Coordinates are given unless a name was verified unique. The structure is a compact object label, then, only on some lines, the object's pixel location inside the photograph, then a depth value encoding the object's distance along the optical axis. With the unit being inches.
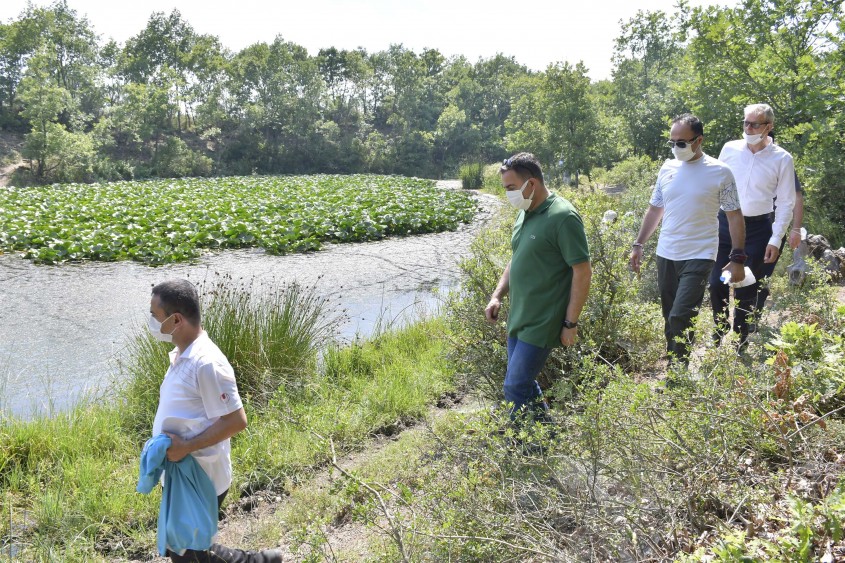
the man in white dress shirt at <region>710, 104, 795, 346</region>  182.1
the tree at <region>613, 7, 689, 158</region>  888.9
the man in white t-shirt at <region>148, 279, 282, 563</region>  105.3
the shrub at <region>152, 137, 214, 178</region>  1737.2
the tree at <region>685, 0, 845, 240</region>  321.7
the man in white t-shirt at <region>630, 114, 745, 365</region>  161.5
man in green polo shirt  130.0
